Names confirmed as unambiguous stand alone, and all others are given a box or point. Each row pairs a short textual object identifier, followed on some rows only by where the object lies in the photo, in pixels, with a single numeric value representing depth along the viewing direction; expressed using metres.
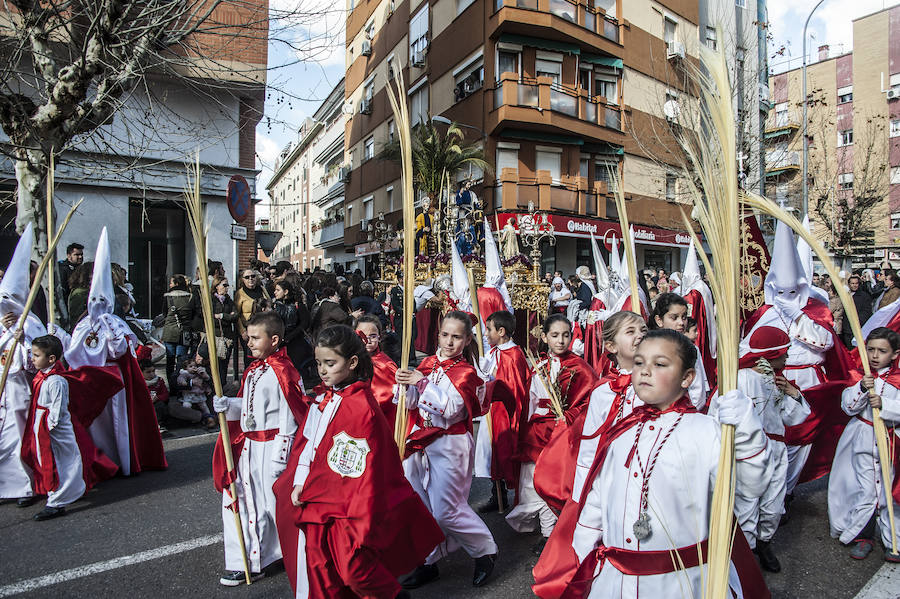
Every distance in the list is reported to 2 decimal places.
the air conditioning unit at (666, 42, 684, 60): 23.70
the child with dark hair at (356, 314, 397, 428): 4.12
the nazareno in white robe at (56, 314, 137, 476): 5.23
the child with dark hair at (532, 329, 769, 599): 2.11
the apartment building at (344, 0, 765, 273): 20.56
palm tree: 18.94
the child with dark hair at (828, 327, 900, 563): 3.95
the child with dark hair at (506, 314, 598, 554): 4.25
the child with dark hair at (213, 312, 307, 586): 3.68
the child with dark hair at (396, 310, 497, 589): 3.54
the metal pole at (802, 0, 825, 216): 17.20
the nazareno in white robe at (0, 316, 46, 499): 4.84
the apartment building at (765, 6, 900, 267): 31.81
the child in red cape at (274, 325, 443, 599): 2.69
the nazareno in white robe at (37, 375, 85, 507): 4.67
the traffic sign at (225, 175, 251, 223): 8.93
